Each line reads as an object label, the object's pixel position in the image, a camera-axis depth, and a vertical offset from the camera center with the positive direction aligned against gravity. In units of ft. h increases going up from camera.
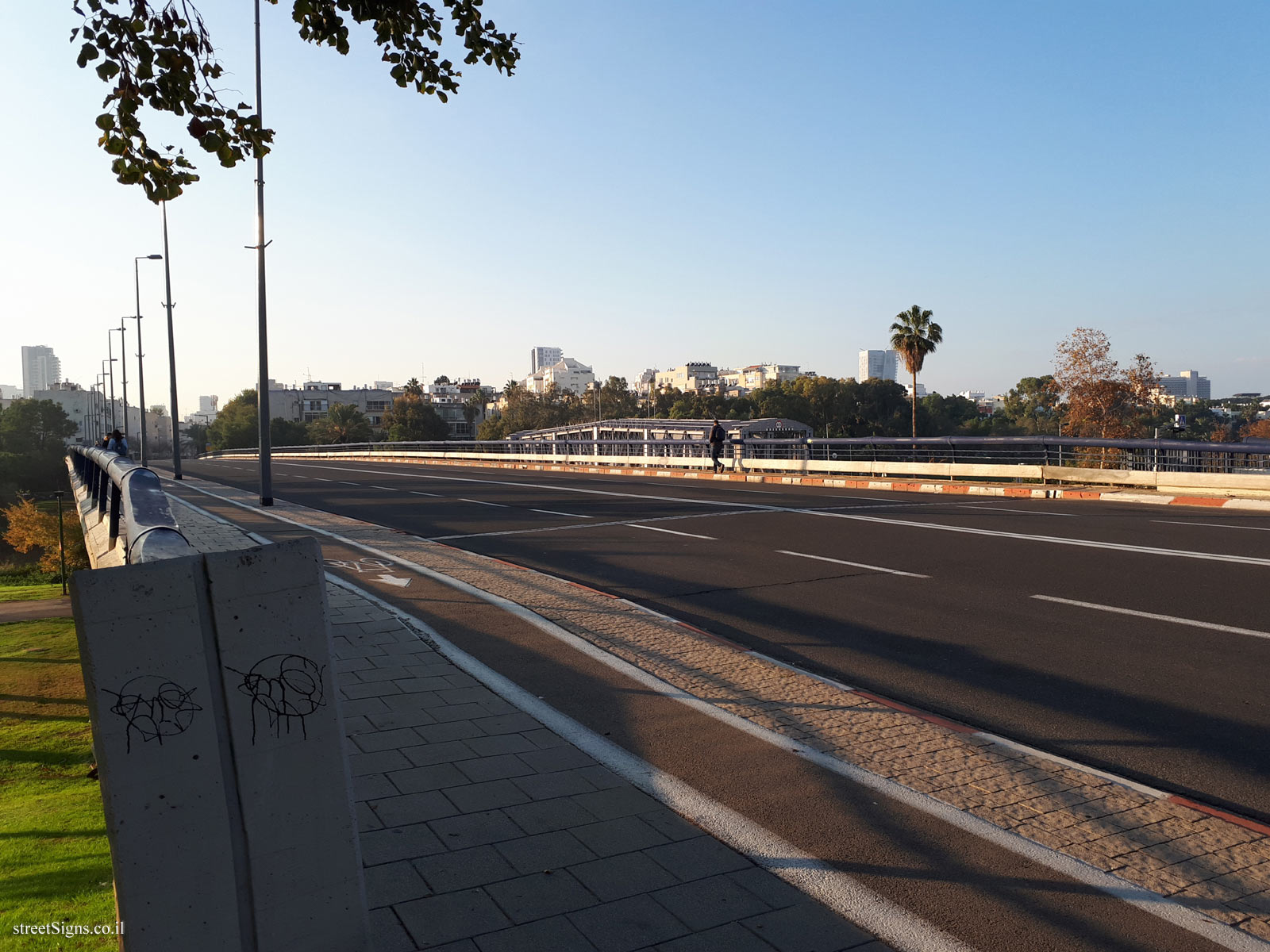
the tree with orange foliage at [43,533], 102.73 -12.42
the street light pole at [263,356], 65.46 +5.59
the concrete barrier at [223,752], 8.16 -2.94
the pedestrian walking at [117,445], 88.12 -0.88
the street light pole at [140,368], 152.44 +11.64
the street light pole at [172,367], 112.68 +8.50
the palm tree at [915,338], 214.07 +20.44
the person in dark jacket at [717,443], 106.42 -1.68
